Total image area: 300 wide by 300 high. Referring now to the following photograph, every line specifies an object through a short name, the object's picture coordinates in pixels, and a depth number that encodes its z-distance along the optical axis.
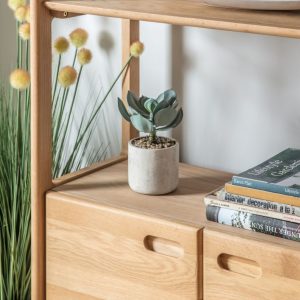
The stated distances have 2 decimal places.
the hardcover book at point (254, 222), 1.68
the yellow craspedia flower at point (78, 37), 2.01
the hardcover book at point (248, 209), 1.69
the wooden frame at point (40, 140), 1.84
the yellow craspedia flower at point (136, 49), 2.00
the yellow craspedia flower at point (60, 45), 2.00
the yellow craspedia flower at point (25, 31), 1.98
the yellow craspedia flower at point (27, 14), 1.98
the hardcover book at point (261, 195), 1.69
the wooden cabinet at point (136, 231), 1.68
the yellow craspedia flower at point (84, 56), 2.03
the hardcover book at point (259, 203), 1.69
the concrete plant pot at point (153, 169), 1.87
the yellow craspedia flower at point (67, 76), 1.97
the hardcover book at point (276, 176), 1.71
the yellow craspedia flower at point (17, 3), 2.02
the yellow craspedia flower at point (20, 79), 1.98
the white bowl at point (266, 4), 1.65
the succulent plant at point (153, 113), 1.86
